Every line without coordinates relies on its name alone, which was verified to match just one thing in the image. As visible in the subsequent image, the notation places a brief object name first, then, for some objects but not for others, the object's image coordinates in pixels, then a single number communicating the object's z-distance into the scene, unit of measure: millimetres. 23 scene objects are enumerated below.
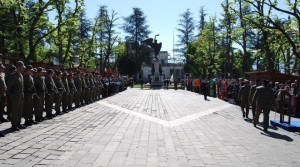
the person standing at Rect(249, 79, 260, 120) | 13495
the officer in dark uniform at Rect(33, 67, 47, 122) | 12609
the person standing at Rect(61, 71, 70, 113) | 16422
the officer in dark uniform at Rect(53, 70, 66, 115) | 15047
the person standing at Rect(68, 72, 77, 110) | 17456
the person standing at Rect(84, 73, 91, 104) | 21567
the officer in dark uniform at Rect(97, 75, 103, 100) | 26458
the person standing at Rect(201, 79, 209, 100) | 27641
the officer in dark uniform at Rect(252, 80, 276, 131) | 12013
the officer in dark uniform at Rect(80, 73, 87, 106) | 20545
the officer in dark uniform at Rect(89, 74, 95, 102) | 22916
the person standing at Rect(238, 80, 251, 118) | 15625
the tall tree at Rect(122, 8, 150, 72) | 84625
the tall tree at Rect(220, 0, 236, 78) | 35228
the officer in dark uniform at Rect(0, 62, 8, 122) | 10727
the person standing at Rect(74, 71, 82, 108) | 18812
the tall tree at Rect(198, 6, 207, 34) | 81875
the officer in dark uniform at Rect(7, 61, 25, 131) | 10547
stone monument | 58375
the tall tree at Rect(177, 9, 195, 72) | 85562
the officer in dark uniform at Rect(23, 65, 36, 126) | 11750
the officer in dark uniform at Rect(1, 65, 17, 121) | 13047
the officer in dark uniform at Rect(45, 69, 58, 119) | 13672
